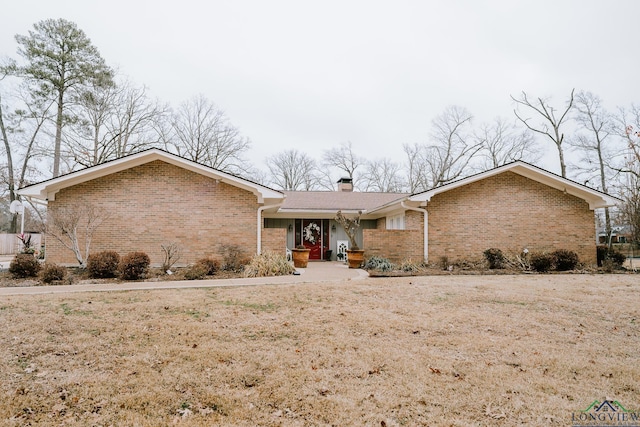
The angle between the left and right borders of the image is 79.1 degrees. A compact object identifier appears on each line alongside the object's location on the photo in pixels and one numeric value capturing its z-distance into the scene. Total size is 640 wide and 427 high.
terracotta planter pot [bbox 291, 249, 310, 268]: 14.15
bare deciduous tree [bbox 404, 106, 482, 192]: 34.72
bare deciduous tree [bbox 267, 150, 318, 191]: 39.81
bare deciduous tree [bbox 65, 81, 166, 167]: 23.95
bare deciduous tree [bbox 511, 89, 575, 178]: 29.50
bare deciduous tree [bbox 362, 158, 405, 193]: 39.81
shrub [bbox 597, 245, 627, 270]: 13.35
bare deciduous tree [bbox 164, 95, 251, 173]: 30.55
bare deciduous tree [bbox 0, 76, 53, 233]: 23.23
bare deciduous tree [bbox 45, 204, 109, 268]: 11.06
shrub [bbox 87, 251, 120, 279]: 10.12
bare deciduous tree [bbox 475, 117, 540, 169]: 33.34
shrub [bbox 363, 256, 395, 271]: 12.66
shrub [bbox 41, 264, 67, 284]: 9.34
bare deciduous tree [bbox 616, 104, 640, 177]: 24.45
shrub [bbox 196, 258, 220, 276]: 10.84
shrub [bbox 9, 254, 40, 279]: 9.88
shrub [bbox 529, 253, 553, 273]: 12.31
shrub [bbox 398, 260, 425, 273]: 12.52
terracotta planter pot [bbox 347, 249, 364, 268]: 13.88
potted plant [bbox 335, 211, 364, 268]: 13.88
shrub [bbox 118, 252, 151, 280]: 9.84
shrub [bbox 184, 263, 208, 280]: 10.18
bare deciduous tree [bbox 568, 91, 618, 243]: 29.92
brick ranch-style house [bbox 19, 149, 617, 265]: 12.66
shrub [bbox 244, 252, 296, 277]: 10.98
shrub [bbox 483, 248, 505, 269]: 13.12
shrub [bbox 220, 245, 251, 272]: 11.85
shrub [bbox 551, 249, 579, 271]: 12.62
